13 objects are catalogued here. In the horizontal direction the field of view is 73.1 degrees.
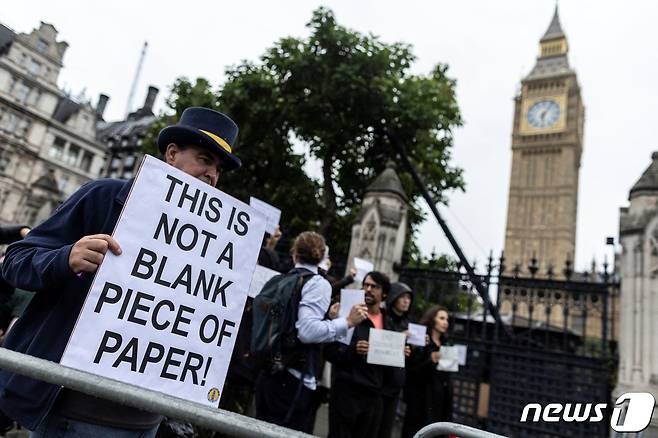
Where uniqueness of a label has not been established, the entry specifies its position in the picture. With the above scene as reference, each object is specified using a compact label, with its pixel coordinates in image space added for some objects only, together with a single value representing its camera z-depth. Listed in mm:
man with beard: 3752
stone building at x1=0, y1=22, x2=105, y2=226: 35094
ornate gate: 6082
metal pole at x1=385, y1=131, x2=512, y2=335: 7121
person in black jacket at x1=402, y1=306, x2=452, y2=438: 4492
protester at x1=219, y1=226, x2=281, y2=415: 4297
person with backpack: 3238
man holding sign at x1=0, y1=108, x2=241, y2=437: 1438
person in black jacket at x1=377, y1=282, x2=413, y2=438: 4007
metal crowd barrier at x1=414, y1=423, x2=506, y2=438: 1266
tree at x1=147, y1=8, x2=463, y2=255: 12352
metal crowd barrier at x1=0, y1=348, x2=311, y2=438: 1155
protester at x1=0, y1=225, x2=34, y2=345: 4198
